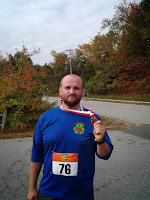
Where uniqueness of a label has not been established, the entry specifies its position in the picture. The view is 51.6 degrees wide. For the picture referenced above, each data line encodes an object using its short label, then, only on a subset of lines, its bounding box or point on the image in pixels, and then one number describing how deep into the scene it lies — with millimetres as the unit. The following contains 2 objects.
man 1417
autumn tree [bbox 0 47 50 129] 6473
